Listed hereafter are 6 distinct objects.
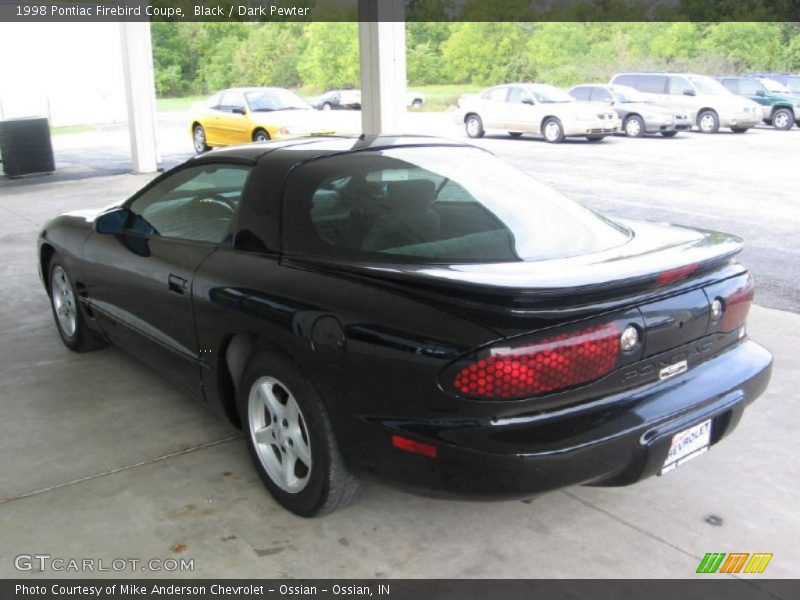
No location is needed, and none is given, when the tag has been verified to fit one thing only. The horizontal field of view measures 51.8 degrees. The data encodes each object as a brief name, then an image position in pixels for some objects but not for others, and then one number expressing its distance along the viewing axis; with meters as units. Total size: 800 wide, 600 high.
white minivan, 20.19
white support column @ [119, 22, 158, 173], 14.68
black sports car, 2.62
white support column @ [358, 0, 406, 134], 7.89
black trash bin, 15.61
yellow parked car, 15.16
